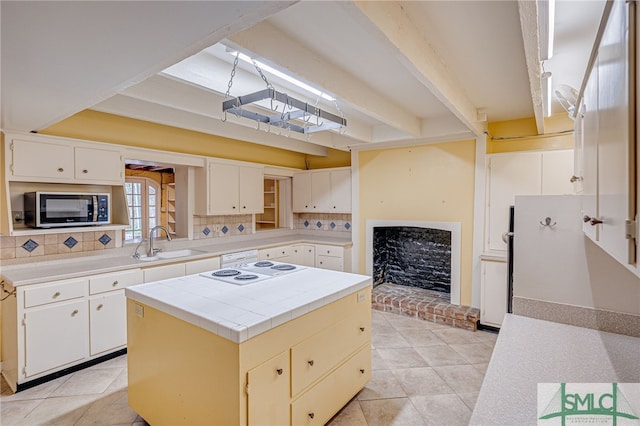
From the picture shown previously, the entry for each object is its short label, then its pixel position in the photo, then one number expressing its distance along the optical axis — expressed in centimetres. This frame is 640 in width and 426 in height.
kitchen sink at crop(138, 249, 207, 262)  375
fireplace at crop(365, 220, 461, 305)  450
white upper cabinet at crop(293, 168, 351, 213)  511
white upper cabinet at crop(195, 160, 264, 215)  414
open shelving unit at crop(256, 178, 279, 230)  601
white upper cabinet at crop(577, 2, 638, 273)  72
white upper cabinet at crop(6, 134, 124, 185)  268
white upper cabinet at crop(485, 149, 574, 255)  346
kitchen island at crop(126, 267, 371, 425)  159
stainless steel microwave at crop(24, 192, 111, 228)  273
